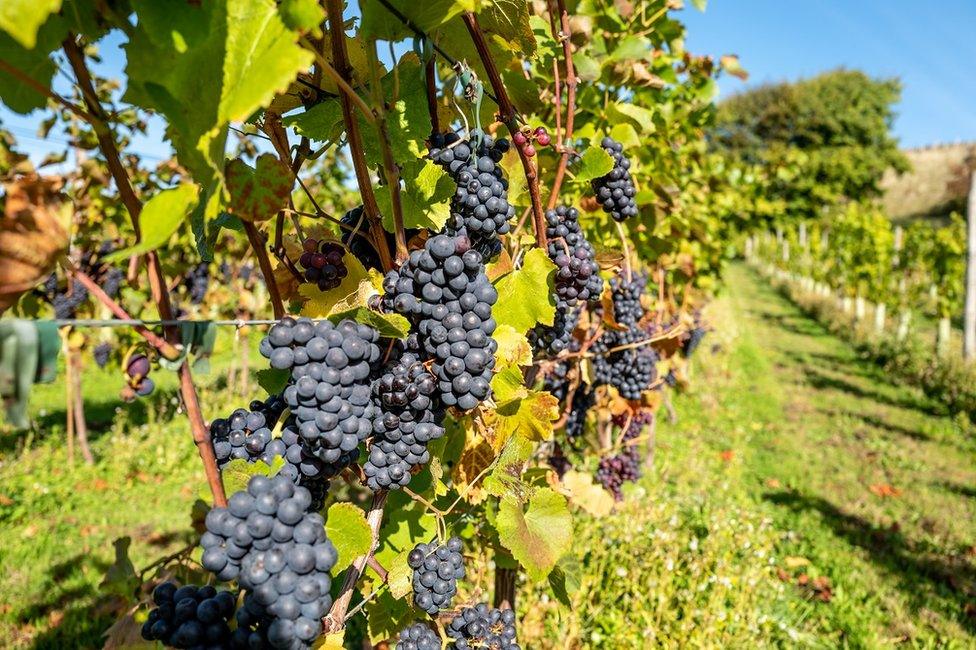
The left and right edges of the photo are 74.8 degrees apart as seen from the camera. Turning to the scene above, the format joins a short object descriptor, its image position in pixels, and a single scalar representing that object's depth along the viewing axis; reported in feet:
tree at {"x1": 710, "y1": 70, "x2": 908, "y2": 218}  138.10
